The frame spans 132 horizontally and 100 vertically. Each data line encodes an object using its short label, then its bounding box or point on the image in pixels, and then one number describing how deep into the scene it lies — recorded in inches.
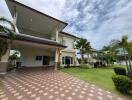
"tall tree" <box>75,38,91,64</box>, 688.9
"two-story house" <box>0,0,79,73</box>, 373.3
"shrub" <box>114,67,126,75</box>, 280.1
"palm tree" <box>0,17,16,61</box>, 291.1
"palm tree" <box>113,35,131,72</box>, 325.7
